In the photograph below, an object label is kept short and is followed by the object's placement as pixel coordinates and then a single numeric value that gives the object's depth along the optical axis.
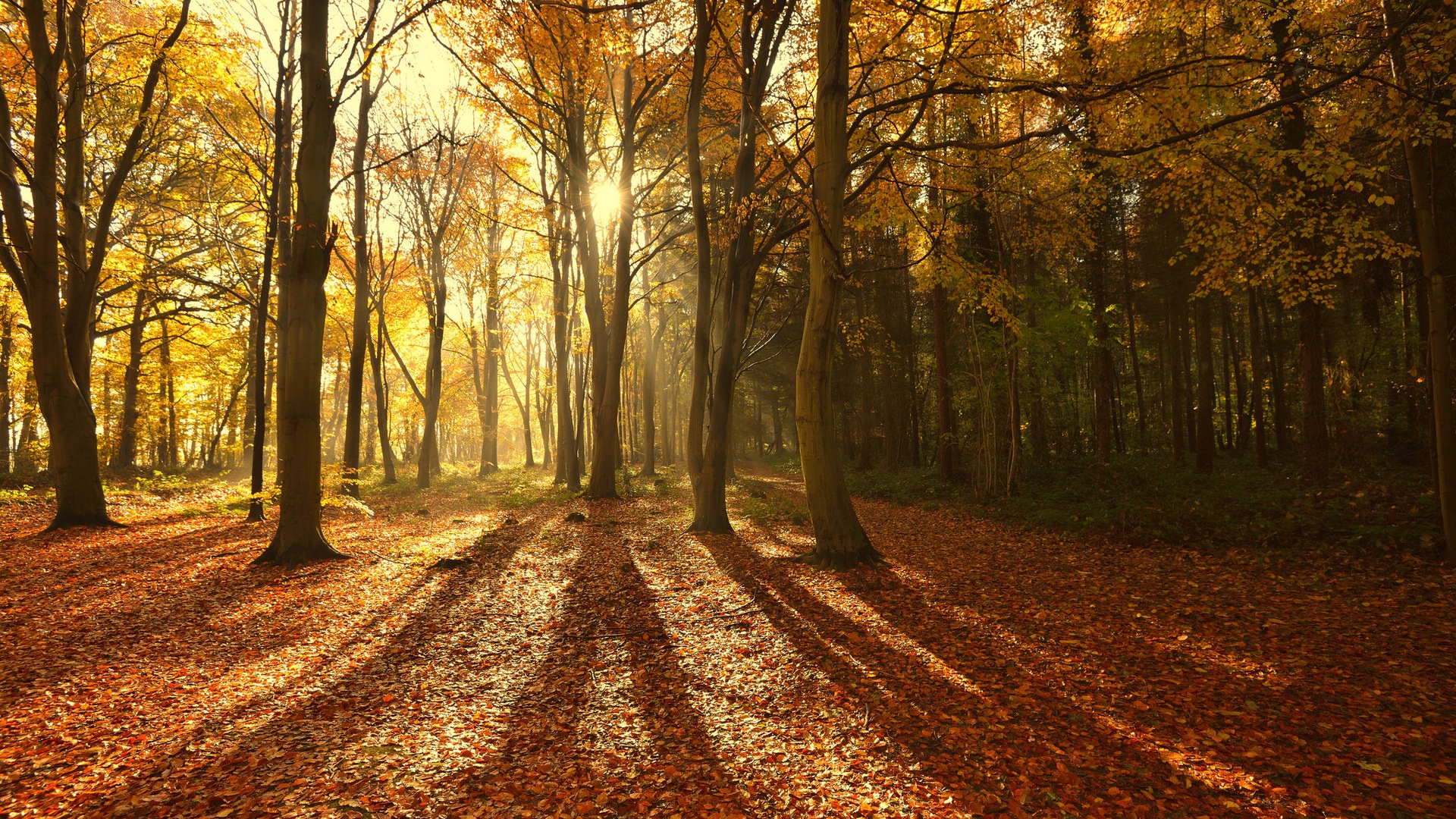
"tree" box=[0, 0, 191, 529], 9.41
